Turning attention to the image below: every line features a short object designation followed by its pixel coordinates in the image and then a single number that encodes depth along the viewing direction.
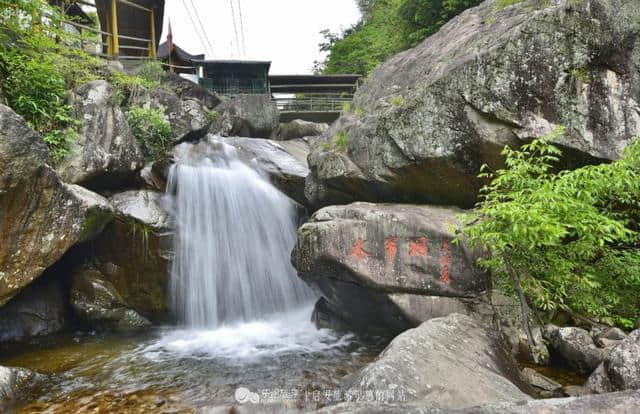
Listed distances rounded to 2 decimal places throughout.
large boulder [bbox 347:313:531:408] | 3.15
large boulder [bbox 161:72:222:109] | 15.58
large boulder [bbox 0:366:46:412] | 4.44
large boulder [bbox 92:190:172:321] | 7.91
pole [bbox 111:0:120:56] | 14.83
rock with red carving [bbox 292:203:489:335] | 5.89
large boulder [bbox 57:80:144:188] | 7.71
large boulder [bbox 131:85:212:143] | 12.04
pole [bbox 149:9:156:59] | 17.72
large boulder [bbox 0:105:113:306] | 5.41
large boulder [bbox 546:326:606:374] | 4.37
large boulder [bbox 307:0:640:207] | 5.65
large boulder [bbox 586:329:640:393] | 3.31
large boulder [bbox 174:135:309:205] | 10.99
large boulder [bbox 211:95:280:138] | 16.78
